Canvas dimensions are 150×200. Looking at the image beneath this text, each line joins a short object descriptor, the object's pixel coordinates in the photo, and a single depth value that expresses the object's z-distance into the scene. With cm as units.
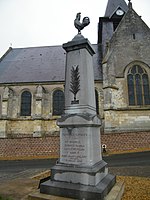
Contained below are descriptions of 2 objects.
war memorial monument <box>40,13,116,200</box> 382
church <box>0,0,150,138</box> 1542
